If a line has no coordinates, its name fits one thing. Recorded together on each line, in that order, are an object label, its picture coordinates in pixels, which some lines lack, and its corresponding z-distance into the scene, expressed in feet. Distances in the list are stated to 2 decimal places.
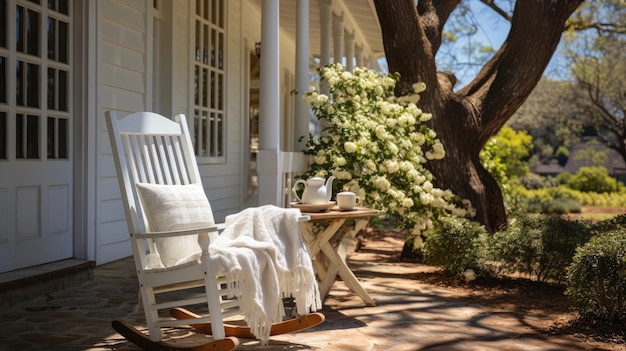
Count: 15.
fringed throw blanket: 11.39
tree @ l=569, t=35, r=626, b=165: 56.85
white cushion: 12.32
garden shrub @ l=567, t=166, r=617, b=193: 69.62
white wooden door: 15.10
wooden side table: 14.96
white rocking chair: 11.14
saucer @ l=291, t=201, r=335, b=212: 15.21
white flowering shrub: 19.71
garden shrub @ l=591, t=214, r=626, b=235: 18.58
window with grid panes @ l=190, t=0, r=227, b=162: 25.25
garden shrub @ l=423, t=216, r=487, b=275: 19.11
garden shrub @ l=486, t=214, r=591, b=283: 17.87
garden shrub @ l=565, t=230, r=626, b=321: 13.85
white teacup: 15.65
